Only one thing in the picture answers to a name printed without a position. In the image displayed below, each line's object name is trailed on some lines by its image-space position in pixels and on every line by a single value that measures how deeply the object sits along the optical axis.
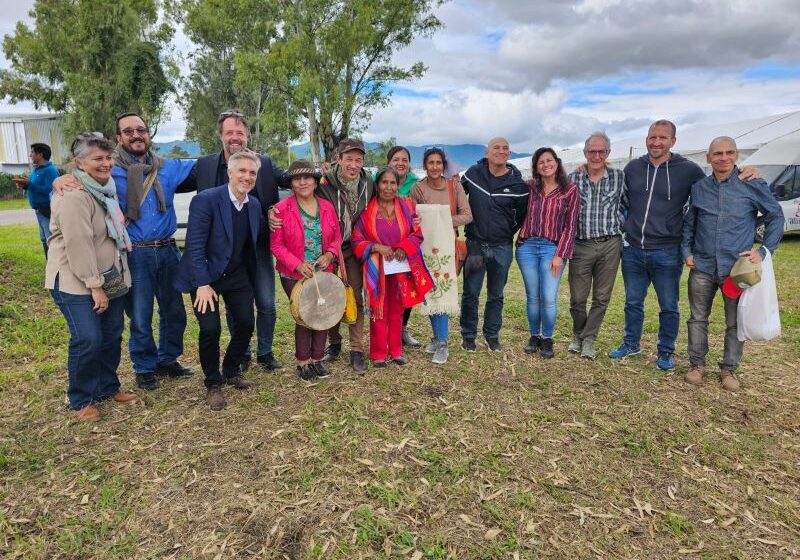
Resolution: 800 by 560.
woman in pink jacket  4.48
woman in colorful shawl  4.82
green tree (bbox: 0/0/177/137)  27.47
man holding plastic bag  4.54
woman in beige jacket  3.76
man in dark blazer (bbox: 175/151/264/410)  4.09
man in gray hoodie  4.88
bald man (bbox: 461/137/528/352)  5.17
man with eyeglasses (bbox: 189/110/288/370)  4.53
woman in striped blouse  5.07
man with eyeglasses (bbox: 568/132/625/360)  5.06
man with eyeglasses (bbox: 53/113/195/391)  4.34
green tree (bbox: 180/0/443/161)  21.23
